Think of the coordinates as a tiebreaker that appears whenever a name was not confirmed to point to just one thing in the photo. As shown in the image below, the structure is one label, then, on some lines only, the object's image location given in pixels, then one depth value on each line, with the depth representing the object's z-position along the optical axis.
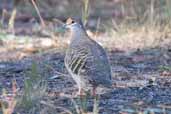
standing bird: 12.58
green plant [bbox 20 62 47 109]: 11.50
